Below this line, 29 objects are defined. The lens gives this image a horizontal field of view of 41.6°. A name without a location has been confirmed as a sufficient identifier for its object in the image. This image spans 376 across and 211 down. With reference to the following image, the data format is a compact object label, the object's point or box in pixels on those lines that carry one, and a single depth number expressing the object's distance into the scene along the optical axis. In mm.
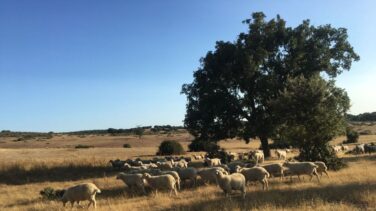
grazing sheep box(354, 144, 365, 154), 45556
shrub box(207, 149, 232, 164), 39491
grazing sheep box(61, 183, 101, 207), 19859
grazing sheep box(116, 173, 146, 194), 23036
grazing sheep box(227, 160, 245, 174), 26062
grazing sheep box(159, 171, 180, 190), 22828
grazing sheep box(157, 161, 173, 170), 30105
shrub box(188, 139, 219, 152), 59994
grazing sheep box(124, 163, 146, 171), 34688
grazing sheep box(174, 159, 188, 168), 31953
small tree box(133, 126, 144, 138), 115325
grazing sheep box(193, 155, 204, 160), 44328
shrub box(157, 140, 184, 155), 54469
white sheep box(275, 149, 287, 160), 41041
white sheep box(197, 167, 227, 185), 23383
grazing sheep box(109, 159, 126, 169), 38909
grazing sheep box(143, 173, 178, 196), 21547
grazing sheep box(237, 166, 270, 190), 21375
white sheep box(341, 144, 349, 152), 50994
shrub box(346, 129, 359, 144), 68812
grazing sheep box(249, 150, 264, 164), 35956
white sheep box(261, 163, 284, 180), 24000
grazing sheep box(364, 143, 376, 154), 45056
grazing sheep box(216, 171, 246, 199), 18984
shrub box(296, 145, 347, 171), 28984
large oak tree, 40844
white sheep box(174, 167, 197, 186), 24270
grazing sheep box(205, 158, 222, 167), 32788
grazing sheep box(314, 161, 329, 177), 24734
